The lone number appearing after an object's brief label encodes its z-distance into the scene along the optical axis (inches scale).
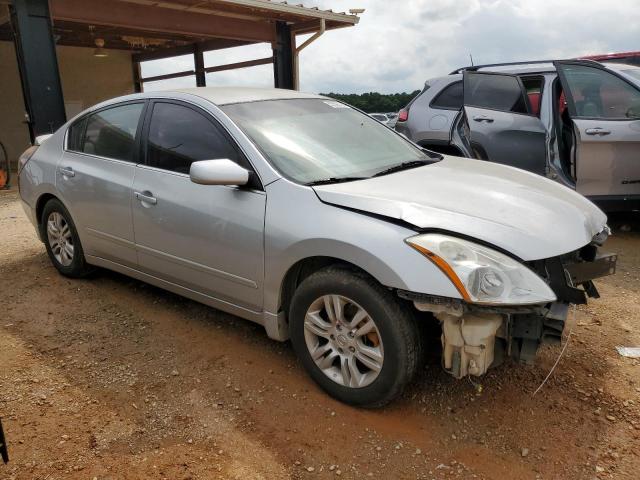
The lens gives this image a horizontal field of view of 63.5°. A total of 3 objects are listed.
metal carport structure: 299.7
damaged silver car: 90.7
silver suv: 201.3
